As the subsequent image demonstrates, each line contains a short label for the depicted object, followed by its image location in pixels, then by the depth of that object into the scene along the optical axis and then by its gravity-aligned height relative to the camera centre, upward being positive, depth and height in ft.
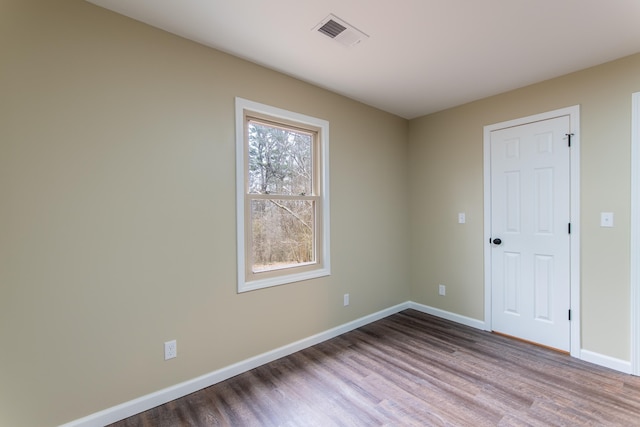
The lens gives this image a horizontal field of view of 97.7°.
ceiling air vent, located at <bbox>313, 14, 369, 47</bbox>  5.97 +4.07
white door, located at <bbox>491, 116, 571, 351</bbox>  8.38 -0.68
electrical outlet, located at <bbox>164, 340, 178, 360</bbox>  6.35 -3.14
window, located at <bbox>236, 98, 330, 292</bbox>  7.66 +0.49
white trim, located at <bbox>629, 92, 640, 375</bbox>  7.11 -0.66
